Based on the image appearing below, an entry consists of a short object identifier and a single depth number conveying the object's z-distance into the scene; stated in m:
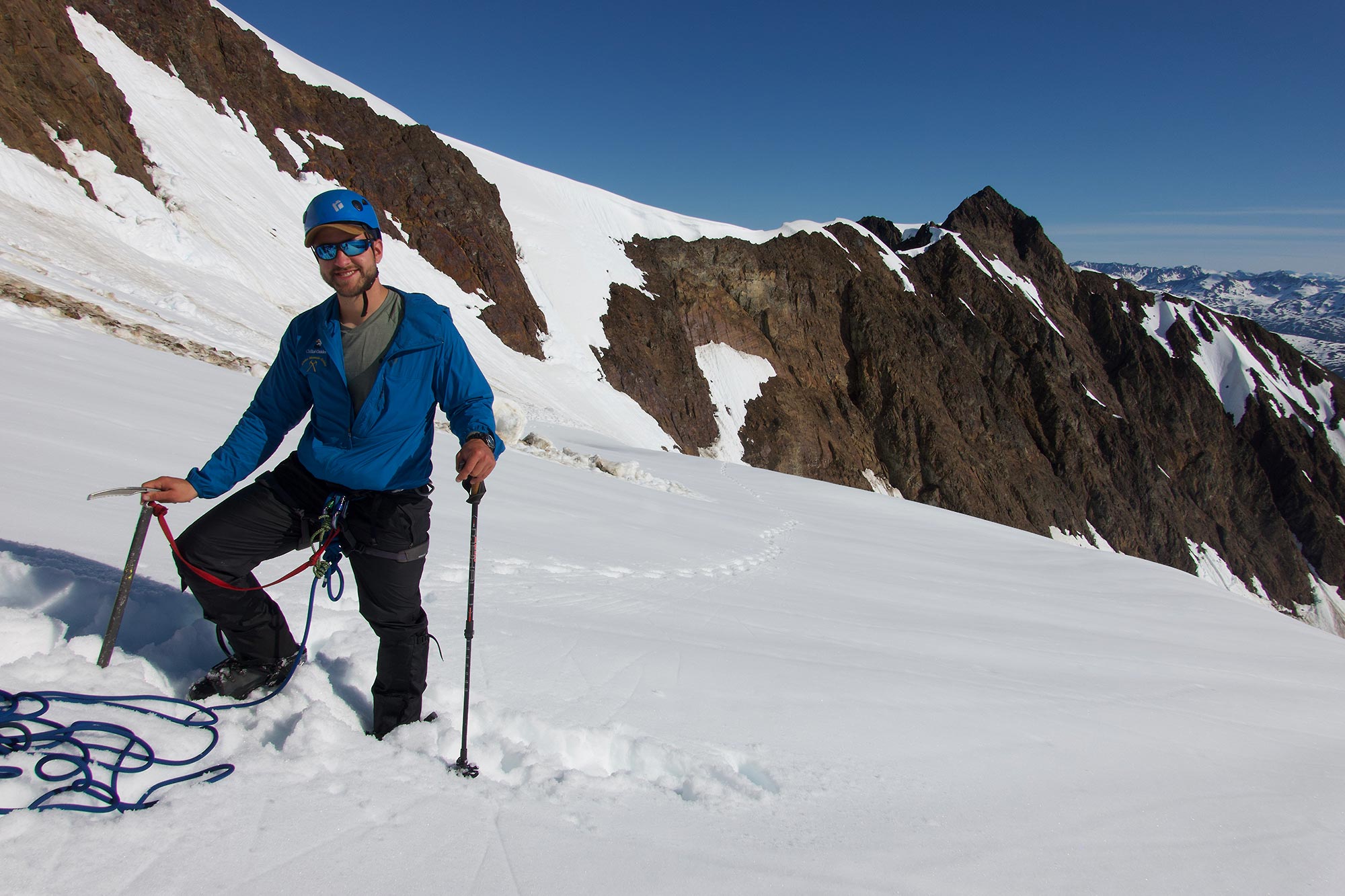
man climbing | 2.33
